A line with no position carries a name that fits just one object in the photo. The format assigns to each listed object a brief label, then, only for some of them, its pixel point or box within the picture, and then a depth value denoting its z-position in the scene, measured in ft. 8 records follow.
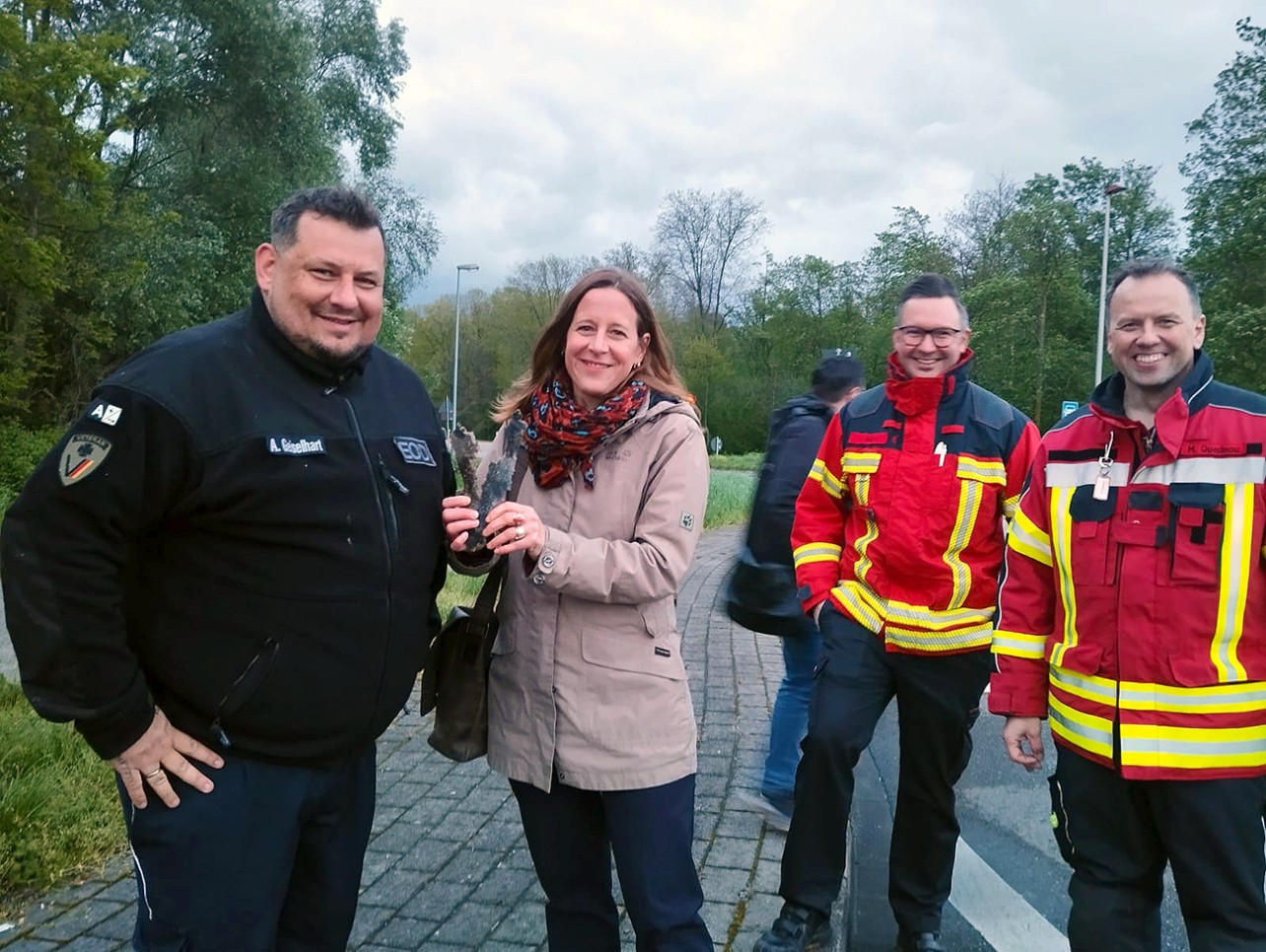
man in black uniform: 6.39
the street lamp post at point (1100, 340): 116.56
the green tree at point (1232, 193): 103.65
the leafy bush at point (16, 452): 52.01
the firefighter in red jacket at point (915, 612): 10.39
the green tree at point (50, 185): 45.47
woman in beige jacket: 8.00
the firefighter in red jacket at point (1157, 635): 7.90
